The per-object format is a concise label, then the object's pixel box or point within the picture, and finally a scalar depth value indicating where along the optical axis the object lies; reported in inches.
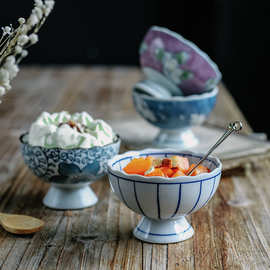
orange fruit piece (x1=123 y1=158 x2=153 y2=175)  38.1
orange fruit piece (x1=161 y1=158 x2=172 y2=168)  38.0
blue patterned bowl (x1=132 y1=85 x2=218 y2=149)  48.2
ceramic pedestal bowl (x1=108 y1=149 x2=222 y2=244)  36.5
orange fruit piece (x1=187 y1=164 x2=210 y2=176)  37.9
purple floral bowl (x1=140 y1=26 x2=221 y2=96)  48.5
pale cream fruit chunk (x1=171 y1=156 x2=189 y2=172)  38.0
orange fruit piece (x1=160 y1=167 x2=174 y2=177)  37.6
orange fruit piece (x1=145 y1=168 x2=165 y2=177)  37.2
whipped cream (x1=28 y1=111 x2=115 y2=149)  40.6
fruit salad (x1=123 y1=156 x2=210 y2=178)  37.5
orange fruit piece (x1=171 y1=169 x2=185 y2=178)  37.3
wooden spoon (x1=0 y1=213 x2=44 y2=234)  38.4
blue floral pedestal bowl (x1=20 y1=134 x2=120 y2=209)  40.5
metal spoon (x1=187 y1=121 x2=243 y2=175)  36.9
